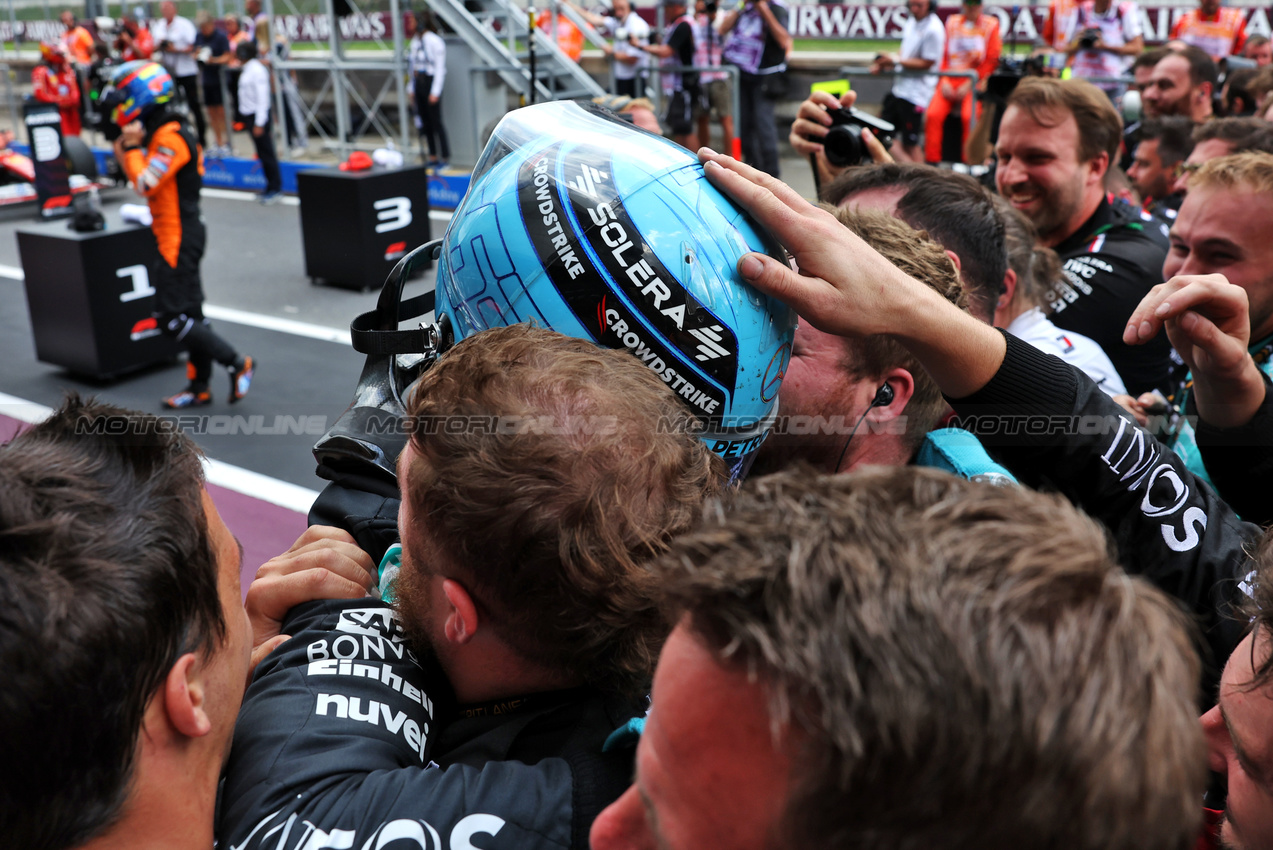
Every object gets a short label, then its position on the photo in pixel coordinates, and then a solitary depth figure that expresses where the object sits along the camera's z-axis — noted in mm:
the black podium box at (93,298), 7000
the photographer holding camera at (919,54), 12094
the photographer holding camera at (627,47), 14570
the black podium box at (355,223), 9297
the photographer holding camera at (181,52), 17453
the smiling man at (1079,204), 3729
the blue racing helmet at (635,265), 1423
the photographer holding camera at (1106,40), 11234
